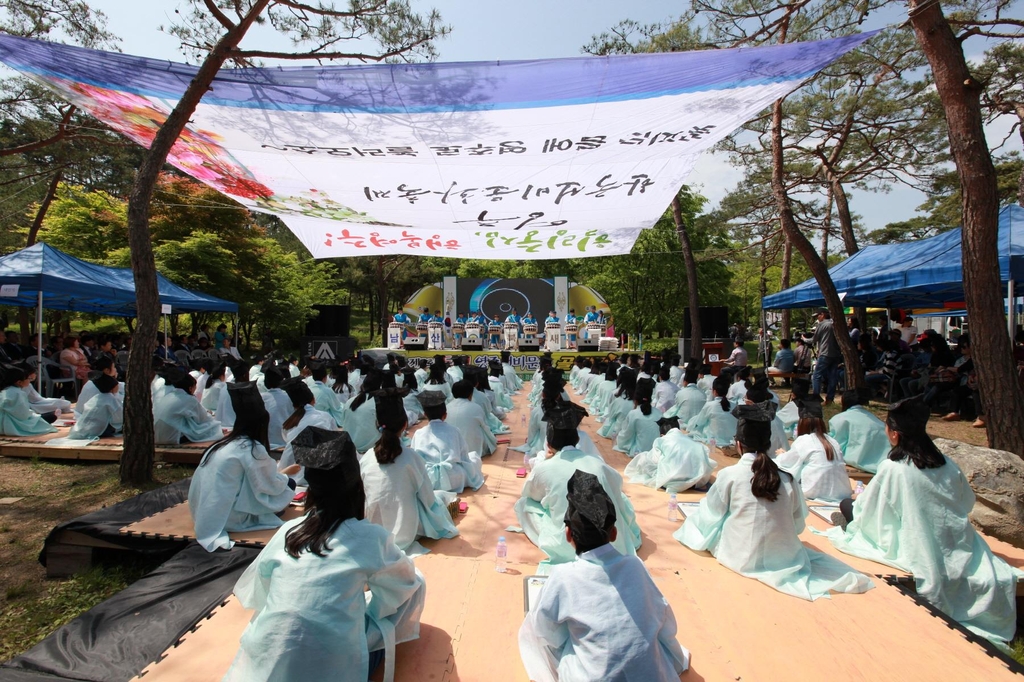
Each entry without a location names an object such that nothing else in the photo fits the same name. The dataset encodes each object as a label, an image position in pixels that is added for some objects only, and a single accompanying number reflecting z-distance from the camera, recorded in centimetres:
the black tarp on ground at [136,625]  242
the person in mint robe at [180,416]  619
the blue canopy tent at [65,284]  865
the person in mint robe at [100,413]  628
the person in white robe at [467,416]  578
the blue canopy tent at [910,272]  721
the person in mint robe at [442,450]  458
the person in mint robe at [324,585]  188
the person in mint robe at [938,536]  293
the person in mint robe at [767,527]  306
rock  378
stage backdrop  2373
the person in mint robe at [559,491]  339
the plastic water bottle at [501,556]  326
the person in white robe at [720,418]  650
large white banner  439
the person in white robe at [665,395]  859
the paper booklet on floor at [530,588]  281
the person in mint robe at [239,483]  353
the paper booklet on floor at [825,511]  421
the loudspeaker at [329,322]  1805
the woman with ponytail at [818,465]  458
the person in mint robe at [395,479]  337
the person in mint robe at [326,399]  716
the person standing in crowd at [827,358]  1027
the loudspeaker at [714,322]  1772
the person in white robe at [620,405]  688
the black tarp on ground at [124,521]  353
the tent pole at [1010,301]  635
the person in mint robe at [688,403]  737
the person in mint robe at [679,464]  490
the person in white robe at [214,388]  791
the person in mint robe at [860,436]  559
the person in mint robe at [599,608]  183
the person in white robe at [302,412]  495
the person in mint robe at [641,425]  589
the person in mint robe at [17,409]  646
